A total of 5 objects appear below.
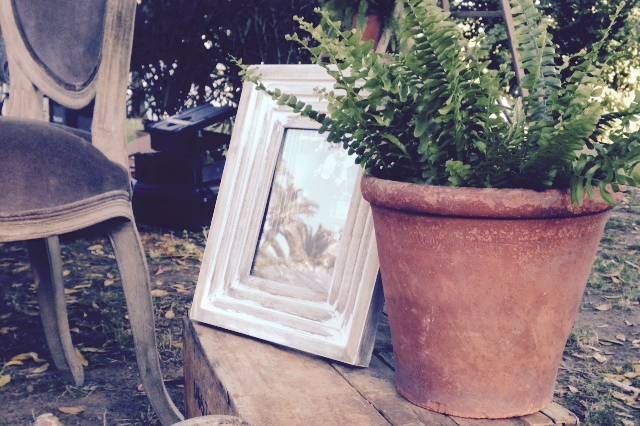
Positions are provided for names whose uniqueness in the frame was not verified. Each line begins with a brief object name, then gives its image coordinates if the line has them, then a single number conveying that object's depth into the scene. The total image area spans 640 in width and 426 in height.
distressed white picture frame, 1.23
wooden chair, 1.28
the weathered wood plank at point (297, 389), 1.02
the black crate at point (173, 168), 3.78
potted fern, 0.91
